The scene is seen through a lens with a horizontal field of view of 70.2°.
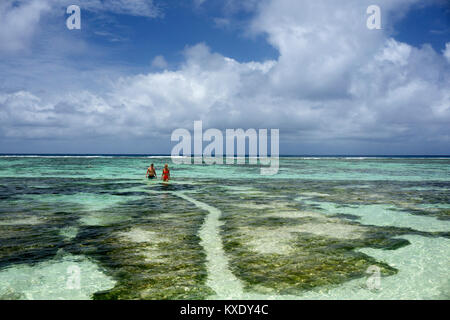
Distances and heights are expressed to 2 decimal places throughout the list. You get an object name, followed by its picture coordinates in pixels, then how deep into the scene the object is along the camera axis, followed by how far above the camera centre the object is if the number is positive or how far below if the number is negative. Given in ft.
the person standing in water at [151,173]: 113.29 -6.62
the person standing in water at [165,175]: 105.60 -6.81
